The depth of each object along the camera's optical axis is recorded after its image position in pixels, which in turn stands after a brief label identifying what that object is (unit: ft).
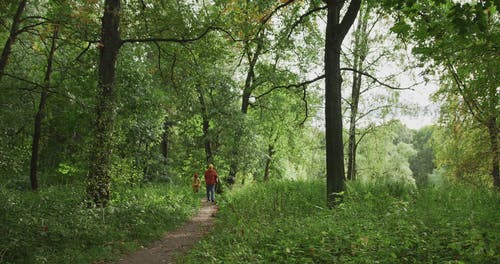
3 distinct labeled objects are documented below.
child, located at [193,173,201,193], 65.21
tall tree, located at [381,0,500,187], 13.14
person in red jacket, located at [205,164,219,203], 55.72
